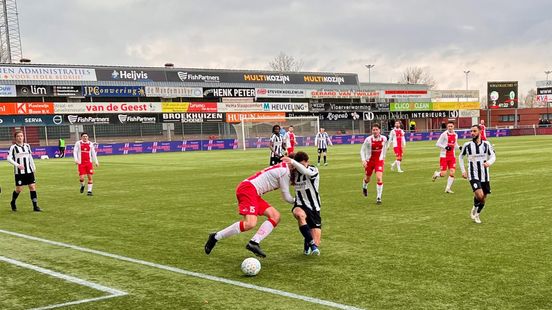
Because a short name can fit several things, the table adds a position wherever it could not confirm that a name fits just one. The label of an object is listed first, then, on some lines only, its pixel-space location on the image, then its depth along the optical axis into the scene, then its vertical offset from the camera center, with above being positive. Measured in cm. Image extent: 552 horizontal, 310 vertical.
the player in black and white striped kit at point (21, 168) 1326 -84
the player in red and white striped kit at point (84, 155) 1727 -77
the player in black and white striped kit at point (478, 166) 1002 -104
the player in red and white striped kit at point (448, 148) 1565 -103
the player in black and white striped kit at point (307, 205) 754 -124
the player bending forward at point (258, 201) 733 -110
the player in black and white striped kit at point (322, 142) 2802 -117
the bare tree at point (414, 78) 12369 +885
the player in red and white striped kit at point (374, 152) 1404 -93
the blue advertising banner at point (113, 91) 5672 +441
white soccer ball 662 -182
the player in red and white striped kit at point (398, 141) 2178 -104
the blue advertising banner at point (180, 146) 4588 -185
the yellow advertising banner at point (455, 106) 7818 +117
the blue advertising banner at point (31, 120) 4981 +143
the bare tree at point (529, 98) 14720 +333
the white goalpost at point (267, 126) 5489 -43
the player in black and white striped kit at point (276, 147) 2287 -107
